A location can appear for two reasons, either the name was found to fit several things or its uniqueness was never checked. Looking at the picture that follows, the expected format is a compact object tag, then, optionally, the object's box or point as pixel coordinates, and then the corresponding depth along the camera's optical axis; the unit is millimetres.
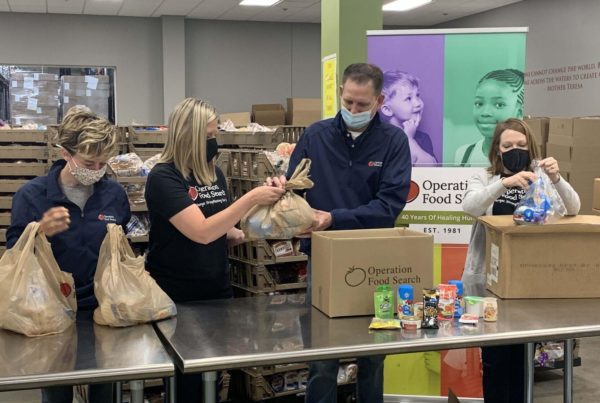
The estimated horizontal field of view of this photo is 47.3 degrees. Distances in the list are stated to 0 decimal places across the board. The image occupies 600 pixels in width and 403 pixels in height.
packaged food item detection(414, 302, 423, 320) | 2186
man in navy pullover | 2559
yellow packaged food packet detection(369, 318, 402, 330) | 2145
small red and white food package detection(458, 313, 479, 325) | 2213
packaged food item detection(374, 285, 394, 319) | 2189
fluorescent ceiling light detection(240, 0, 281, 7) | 9849
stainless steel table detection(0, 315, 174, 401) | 1759
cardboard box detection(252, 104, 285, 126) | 9203
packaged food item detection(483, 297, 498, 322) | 2244
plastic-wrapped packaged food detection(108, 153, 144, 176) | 3846
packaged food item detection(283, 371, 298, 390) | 3920
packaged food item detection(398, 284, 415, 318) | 2184
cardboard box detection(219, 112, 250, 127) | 8838
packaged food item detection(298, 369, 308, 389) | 3938
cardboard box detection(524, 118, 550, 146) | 6738
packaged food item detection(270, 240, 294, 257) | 3861
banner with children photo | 3480
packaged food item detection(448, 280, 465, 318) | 2279
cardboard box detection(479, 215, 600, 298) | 2463
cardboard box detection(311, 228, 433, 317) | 2229
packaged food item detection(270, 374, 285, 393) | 3900
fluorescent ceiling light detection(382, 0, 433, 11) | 10195
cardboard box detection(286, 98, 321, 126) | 8629
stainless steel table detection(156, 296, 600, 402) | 1938
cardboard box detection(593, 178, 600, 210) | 4781
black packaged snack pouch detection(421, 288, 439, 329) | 2168
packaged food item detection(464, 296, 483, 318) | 2262
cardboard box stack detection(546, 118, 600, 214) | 6191
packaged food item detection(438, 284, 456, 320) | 2248
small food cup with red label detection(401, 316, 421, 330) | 2146
